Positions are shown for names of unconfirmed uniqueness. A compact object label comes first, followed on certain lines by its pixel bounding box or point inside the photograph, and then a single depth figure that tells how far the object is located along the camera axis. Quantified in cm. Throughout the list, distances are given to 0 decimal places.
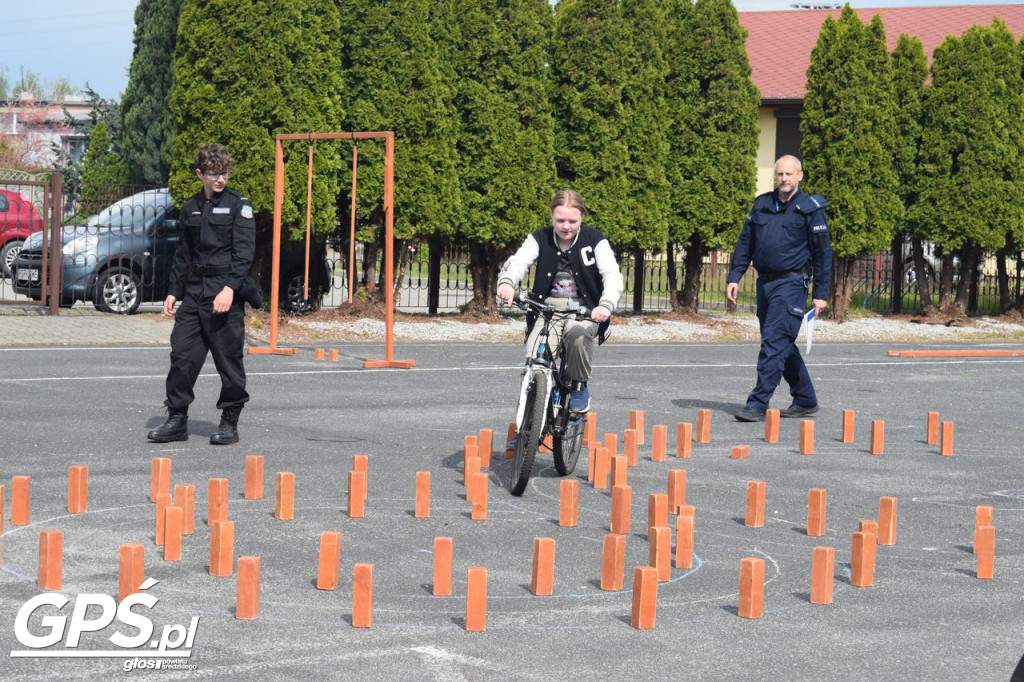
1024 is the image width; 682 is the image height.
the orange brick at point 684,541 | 1180
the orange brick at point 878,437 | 1865
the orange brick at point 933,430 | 1984
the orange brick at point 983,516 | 1241
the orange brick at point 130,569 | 983
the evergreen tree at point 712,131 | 4232
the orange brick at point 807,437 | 1857
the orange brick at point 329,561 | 1055
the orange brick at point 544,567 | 1064
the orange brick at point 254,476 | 1412
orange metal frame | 2783
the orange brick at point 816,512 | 1328
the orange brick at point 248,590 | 962
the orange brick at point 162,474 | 1365
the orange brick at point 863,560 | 1128
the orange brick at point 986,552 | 1176
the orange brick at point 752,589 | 1019
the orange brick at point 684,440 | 1782
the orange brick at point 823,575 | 1064
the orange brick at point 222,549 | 1096
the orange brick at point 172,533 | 1142
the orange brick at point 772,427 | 1965
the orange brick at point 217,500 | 1227
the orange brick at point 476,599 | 961
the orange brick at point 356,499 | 1353
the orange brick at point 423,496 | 1349
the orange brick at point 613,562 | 1085
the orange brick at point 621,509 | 1279
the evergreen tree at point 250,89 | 3517
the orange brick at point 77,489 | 1325
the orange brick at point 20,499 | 1256
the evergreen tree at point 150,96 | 5692
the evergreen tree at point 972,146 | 4471
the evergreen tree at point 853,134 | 4353
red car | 4763
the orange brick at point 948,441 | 1884
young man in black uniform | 1770
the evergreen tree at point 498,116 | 3880
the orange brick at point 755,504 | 1360
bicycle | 1483
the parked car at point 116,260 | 3722
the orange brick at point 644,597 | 979
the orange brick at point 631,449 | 1711
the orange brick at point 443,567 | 1039
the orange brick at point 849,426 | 1975
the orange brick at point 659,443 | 1759
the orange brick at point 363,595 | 954
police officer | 2148
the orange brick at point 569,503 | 1325
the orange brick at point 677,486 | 1406
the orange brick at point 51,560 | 1035
